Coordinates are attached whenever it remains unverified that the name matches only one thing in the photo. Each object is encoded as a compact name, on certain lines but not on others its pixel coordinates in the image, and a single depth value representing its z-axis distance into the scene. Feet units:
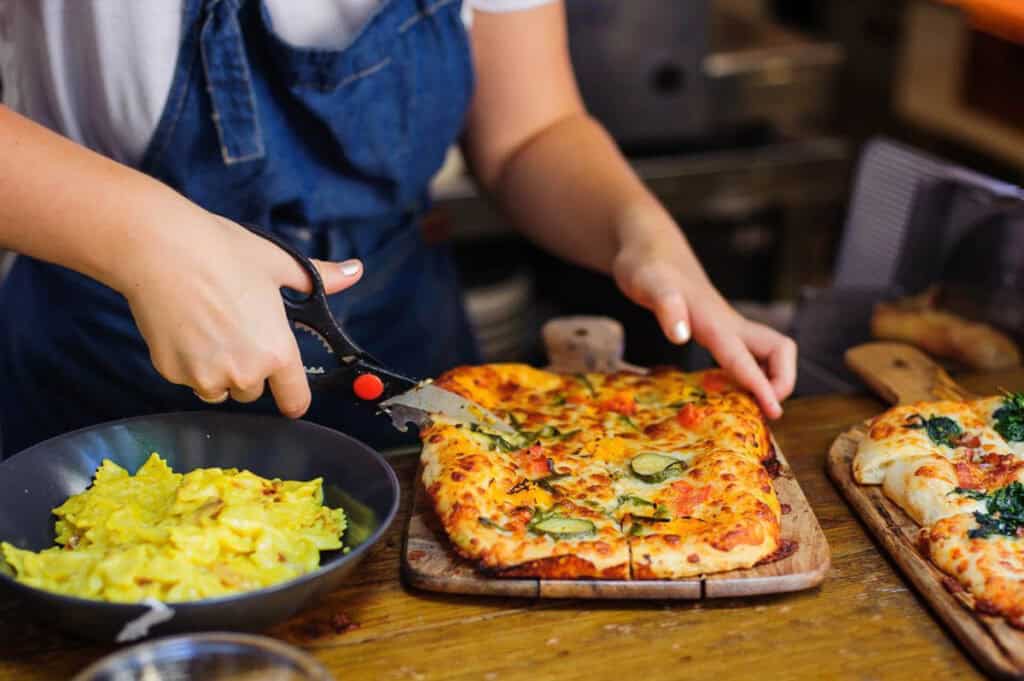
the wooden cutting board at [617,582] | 4.73
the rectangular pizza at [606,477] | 4.79
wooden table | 4.42
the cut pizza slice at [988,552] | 4.55
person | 6.11
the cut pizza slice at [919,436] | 5.53
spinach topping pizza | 4.68
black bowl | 4.15
